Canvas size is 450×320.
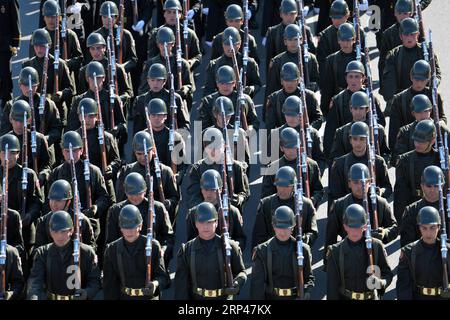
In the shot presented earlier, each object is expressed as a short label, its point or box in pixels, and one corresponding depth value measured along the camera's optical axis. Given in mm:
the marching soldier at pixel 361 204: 20312
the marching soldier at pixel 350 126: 22203
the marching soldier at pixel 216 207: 20297
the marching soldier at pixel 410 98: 23031
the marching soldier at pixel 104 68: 24359
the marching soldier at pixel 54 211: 20281
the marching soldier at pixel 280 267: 19266
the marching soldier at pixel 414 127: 22062
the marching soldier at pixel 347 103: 23172
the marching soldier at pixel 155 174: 21219
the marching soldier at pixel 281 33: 25188
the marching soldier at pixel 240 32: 25109
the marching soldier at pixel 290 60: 24266
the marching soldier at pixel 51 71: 24531
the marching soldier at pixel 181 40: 25281
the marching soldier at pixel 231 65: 24266
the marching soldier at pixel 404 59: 24312
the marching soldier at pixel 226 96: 23094
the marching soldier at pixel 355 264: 19266
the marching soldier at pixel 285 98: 23125
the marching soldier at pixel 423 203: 20172
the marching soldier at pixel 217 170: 21328
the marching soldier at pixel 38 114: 23375
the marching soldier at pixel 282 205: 20469
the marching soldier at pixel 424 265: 19109
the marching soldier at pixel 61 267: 19422
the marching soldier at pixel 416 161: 21406
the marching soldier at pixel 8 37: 26516
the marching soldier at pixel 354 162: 21391
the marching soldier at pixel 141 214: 20344
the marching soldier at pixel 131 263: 19406
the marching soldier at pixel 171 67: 24359
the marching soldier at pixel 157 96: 23359
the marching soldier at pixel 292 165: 21359
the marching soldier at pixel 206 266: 19266
